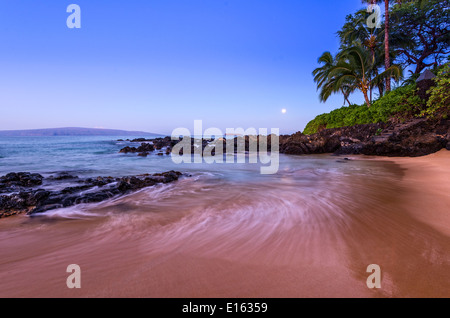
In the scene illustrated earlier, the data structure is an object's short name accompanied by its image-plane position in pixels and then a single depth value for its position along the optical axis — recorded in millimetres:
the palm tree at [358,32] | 19173
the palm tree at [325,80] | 20547
